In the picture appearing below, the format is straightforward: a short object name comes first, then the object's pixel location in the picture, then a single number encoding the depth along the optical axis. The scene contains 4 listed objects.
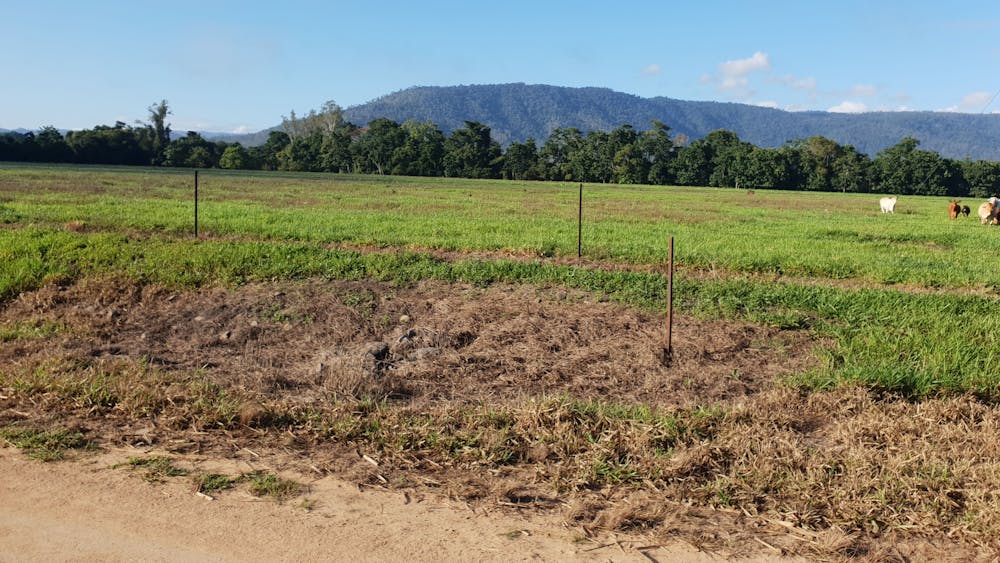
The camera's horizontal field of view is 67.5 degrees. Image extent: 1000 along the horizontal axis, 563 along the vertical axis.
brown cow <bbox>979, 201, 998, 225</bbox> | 24.41
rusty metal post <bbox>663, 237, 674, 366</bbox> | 6.62
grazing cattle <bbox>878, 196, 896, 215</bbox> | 30.86
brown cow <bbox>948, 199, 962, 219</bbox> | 26.73
